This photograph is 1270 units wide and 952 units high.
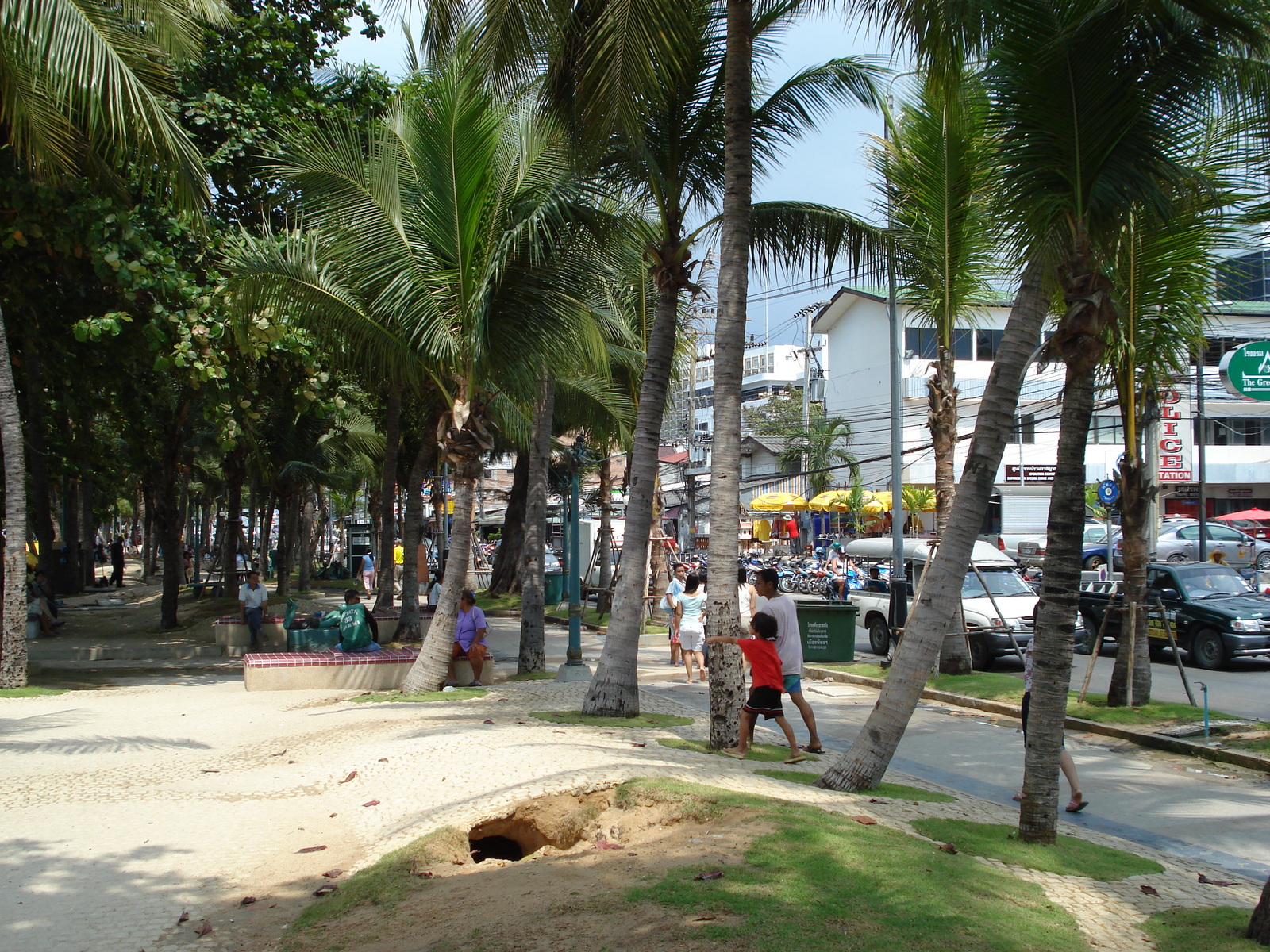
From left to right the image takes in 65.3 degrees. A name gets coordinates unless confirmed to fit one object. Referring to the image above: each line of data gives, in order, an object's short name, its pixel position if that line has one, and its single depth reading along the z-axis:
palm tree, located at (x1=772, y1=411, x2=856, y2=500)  48.28
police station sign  32.92
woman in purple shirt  13.63
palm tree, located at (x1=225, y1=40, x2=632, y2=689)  11.91
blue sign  23.91
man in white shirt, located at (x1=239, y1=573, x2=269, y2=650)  18.36
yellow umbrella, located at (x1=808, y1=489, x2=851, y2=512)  36.59
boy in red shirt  8.74
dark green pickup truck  16.09
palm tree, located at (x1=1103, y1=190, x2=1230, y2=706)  11.30
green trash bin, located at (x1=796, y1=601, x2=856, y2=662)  17.12
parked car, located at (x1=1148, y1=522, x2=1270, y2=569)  32.97
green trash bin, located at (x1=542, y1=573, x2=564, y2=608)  30.48
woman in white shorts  15.16
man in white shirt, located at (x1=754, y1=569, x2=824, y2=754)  9.32
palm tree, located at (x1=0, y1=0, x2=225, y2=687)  10.64
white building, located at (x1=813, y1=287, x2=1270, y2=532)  43.59
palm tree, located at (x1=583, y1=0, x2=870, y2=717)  10.06
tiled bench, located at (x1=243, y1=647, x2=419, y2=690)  13.64
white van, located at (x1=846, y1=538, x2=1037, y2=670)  16.48
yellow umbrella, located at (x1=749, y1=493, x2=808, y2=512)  38.50
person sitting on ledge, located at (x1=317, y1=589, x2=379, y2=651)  14.23
